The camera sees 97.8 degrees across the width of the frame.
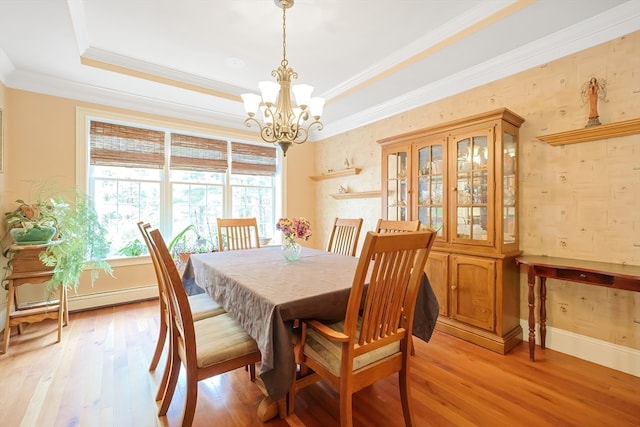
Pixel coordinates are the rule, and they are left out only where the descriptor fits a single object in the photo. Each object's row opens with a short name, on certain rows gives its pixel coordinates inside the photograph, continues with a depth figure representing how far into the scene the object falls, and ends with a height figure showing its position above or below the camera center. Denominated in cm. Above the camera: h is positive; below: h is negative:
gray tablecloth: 126 -44
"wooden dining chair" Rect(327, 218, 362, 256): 274 -23
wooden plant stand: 237 -60
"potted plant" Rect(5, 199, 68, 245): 250 -7
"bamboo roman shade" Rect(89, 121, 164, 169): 336 +85
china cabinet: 236 -4
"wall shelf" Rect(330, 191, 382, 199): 393 +28
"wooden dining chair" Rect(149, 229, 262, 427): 132 -68
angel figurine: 209 +90
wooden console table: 177 -42
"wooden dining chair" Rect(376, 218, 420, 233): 217 -10
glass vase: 223 -30
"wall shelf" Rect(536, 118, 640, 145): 191 +60
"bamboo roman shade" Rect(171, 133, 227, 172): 387 +87
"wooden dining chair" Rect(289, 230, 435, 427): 120 -55
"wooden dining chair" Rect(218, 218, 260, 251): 293 -21
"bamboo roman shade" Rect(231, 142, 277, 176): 440 +89
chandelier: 208 +82
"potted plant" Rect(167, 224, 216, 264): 350 -41
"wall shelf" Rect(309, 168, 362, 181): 416 +63
